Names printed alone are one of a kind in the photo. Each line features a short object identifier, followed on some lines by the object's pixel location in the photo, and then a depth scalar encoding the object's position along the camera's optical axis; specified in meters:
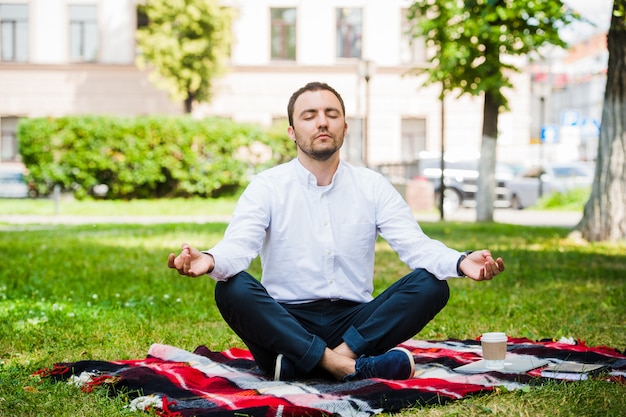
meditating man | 4.18
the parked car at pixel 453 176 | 25.33
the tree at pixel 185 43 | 27.62
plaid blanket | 3.77
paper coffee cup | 4.43
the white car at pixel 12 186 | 25.48
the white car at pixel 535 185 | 25.81
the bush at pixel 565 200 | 24.15
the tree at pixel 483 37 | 15.22
